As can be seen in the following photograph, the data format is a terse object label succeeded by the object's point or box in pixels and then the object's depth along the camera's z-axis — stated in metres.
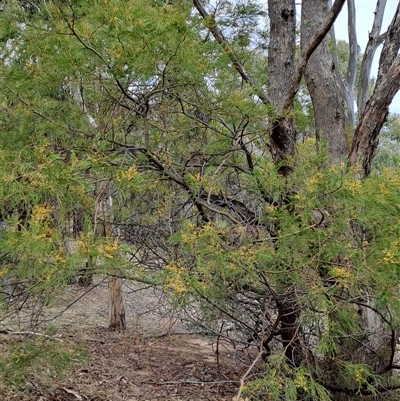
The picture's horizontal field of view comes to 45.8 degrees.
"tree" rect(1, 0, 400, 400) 2.35
